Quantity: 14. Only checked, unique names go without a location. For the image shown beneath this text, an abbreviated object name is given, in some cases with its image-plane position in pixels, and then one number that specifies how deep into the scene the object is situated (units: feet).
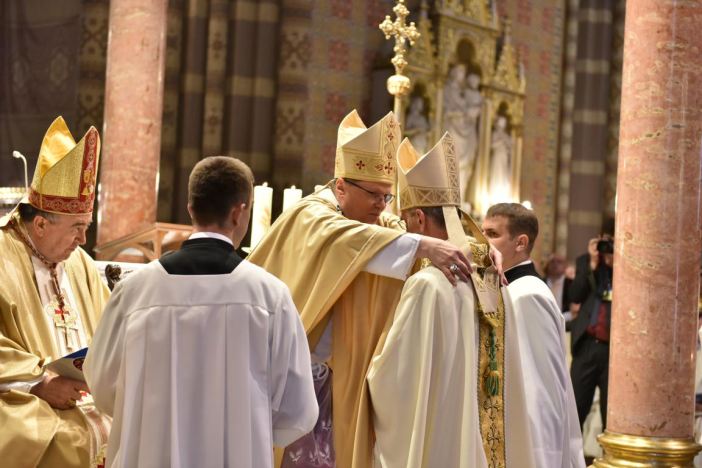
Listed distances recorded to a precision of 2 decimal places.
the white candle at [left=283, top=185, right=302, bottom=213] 20.08
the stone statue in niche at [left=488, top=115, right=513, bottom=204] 43.09
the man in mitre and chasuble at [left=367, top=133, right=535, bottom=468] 12.25
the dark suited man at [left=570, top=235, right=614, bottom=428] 25.71
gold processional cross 24.29
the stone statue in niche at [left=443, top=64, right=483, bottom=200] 41.39
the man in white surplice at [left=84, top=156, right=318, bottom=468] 9.93
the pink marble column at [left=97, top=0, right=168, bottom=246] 27.76
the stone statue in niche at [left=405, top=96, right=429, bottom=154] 39.70
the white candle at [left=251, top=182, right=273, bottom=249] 19.97
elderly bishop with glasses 13.04
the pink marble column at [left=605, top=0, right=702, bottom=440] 20.45
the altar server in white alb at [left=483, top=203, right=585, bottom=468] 13.78
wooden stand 25.08
